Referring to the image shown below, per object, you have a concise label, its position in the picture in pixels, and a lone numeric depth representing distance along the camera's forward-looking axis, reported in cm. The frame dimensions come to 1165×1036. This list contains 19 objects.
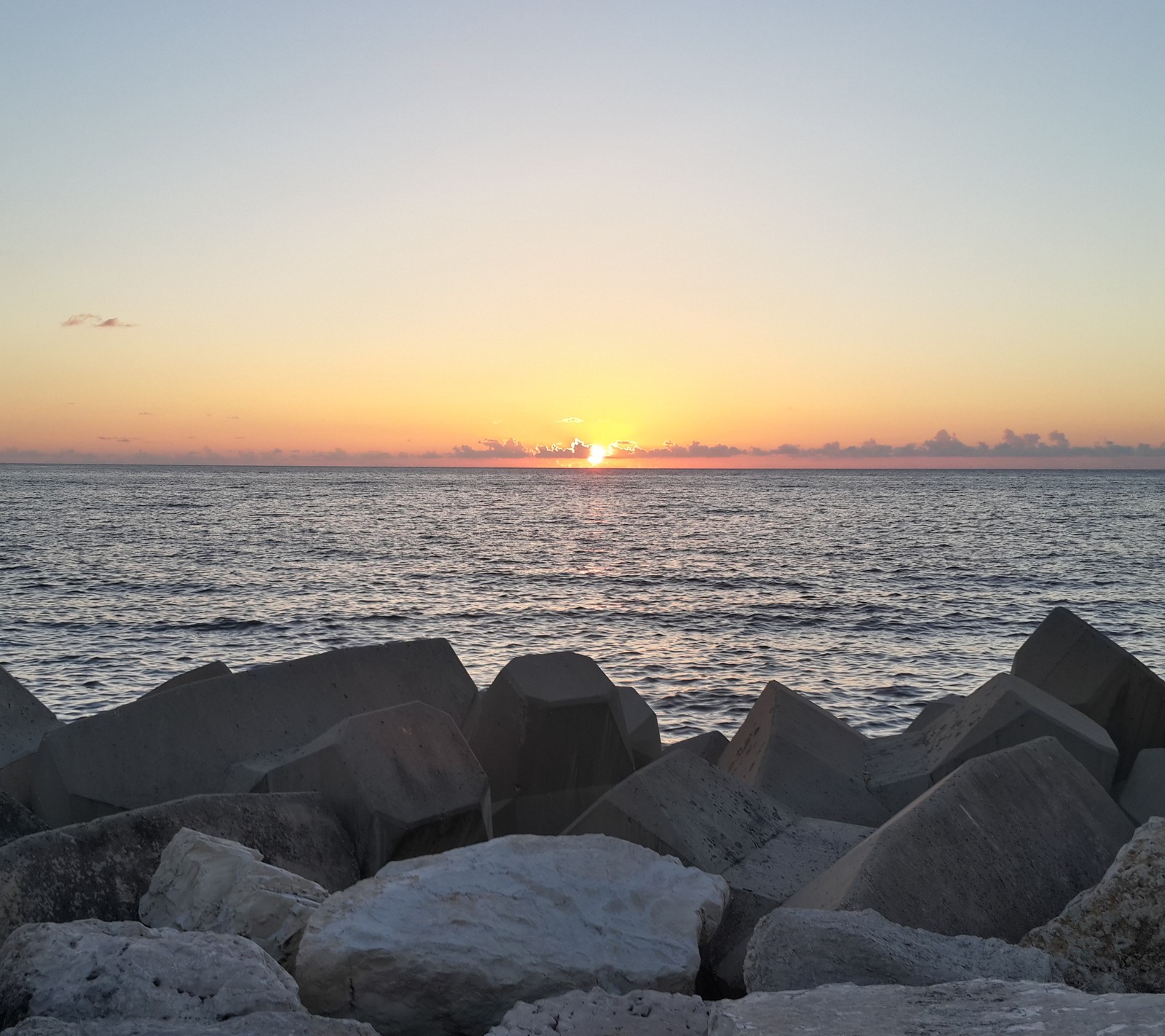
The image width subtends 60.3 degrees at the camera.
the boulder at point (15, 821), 334
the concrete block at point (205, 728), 435
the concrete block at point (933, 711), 698
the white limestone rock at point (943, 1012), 185
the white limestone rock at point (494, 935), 234
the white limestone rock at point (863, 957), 244
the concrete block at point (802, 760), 527
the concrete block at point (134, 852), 284
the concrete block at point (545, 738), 493
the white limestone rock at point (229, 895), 253
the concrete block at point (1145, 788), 486
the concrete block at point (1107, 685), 617
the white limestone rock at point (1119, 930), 271
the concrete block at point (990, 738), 514
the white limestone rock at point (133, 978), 195
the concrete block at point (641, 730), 618
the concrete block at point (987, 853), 320
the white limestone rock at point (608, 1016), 197
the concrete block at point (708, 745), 664
